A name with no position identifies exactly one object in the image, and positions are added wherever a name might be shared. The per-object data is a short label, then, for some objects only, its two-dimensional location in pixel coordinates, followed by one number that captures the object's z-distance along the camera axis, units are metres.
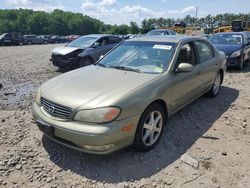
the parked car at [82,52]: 7.02
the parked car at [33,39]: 26.56
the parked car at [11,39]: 22.65
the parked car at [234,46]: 6.95
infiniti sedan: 2.24
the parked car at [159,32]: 12.38
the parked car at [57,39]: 32.49
